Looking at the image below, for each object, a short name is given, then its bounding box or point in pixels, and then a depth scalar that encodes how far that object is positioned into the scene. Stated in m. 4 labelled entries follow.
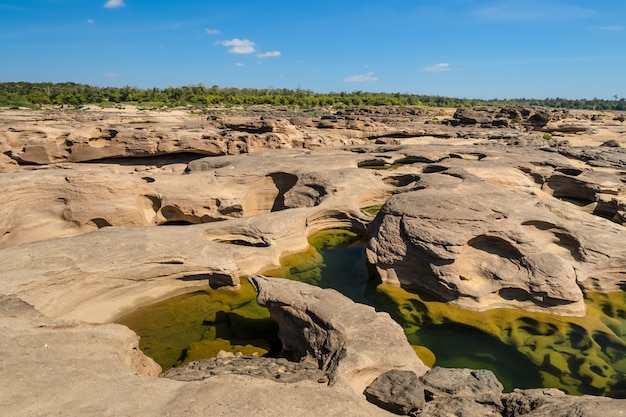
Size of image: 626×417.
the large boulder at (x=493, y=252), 9.25
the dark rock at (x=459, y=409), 4.94
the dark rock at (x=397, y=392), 5.12
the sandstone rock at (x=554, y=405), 4.20
